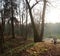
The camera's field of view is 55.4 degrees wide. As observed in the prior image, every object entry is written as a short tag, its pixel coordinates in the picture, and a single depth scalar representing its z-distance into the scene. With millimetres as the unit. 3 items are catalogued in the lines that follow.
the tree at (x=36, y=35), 6170
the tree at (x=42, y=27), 6365
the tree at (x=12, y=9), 10274
